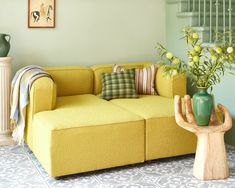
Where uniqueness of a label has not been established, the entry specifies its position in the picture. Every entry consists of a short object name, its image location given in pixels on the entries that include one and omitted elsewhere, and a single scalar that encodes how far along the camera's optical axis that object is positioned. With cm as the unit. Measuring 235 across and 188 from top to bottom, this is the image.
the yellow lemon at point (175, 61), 309
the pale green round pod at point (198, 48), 306
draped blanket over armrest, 358
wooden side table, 309
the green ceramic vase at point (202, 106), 306
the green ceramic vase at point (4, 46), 389
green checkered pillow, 408
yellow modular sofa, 311
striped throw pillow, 430
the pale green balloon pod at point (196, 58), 305
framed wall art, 432
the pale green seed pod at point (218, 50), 303
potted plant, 306
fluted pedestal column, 394
